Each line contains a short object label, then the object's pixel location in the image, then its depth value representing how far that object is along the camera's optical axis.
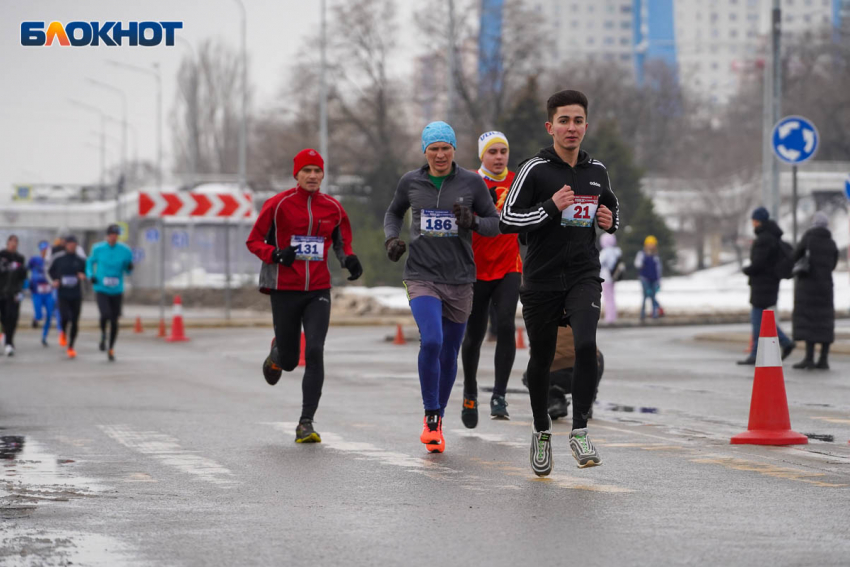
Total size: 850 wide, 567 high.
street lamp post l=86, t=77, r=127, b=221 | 58.97
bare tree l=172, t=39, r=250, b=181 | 85.94
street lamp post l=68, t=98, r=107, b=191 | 65.24
